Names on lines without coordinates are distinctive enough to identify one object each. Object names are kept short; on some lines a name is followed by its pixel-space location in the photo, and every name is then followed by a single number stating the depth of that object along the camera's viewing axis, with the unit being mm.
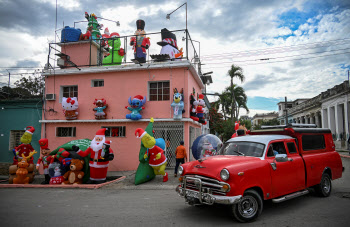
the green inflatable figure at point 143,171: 9320
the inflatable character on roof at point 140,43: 12968
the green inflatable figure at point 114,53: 13874
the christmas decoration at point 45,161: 10258
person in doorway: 10016
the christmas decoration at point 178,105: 11345
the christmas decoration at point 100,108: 12594
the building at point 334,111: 24141
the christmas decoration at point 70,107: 12758
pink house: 12110
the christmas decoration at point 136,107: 11907
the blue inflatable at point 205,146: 10250
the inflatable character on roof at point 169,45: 12828
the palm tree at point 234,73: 27594
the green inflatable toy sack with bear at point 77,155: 9961
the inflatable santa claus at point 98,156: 9453
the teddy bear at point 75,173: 9555
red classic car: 4691
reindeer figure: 10102
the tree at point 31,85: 25016
